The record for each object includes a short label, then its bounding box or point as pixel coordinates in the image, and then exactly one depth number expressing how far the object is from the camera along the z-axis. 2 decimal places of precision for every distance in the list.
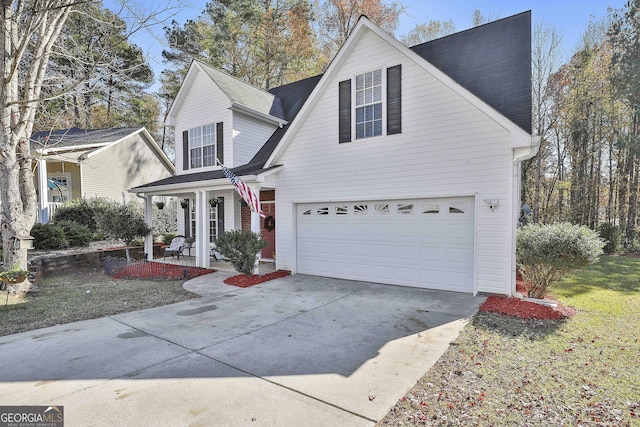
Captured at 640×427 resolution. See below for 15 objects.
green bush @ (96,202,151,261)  11.53
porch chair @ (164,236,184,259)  12.47
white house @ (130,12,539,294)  7.04
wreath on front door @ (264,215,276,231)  11.75
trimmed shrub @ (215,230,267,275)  9.05
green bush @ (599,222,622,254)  14.79
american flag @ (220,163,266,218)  8.55
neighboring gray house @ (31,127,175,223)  16.70
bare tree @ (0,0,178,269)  7.24
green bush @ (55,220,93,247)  13.30
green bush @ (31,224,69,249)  12.13
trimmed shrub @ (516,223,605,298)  5.97
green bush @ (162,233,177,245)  15.76
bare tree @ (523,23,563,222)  17.38
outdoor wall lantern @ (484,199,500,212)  6.86
